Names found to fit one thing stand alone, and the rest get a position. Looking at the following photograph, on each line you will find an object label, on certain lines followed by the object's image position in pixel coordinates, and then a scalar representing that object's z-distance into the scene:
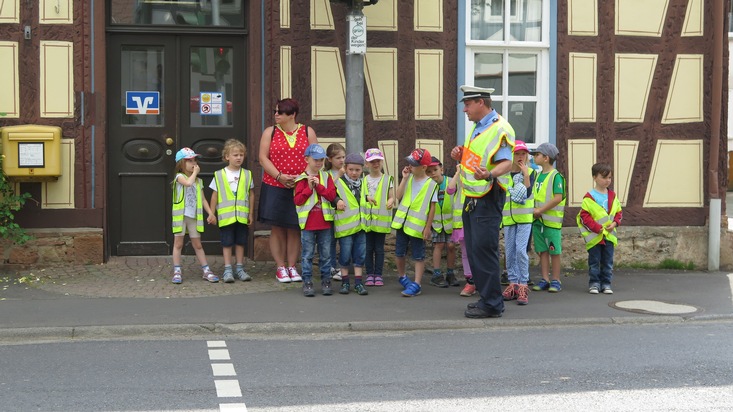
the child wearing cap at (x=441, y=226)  10.26
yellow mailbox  10.69
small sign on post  10.76
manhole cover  9.48
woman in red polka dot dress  10.51
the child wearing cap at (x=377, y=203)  10.09
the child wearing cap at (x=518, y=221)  9.88
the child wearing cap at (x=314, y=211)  9.81
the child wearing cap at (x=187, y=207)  10.43
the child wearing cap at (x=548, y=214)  10.41
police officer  8.79
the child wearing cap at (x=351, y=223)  10.00
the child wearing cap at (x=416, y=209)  10.00
